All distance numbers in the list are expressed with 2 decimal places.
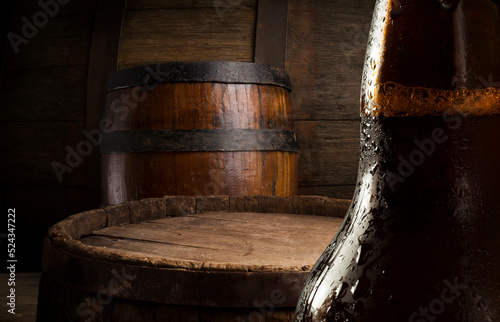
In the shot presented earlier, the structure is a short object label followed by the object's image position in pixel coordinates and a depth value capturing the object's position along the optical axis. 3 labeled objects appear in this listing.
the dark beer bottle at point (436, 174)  0.41
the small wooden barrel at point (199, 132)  2.45
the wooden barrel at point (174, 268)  1.01
